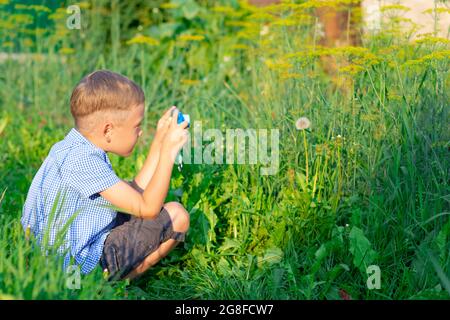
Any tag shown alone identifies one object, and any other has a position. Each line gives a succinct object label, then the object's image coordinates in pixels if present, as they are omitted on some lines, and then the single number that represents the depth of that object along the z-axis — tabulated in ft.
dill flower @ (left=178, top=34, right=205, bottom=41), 15.89
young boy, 9.71
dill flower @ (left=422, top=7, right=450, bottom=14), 10.79
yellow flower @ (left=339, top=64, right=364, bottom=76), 10.73
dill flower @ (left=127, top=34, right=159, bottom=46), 16.76
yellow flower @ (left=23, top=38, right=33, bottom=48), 19.82
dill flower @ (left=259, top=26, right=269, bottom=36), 16.69
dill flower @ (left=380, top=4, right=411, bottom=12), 12.16
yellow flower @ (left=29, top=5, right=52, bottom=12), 17.38
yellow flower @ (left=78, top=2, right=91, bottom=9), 18.83
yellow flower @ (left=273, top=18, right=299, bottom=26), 12.55
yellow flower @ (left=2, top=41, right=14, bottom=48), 18.55
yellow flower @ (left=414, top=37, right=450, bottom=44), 10.28
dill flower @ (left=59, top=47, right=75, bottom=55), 18.36
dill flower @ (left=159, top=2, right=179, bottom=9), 18.83
